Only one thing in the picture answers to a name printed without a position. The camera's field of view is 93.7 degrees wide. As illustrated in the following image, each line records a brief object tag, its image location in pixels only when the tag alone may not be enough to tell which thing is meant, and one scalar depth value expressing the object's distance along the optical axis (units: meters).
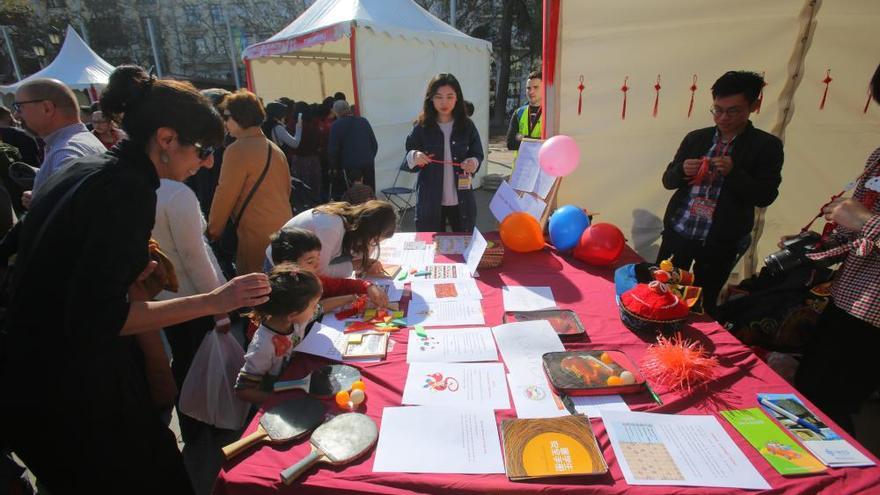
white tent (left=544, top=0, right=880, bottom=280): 2.58
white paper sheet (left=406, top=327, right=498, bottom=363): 1.40
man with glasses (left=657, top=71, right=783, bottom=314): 1.98
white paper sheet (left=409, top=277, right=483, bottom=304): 1.84
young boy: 1.75
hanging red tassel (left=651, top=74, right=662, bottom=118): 3.00
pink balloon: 2.42
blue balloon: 2.28
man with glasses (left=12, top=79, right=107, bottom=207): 2.06
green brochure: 0.98
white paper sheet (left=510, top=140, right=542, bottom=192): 2.69
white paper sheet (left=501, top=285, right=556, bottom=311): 1.76
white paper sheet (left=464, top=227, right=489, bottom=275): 2.04
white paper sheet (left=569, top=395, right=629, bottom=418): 1.16
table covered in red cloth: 0.94
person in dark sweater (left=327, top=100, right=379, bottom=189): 4.62
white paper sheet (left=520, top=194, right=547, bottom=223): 2.56
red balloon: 2.10
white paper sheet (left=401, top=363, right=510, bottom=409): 1.21
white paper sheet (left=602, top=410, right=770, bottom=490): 0.95
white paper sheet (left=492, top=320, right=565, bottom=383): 1.35
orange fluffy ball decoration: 1.27
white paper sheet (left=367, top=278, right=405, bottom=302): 1.86
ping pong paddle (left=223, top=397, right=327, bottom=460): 1.05
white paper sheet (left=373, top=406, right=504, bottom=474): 1.00
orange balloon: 2.31
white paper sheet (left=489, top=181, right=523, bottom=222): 2.62
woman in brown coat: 2.33
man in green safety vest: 4.16
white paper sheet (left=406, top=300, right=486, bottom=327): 1.64
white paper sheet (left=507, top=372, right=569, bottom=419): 1.16
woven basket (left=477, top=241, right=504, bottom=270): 2.12
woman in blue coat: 2.81
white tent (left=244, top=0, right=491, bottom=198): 5.01
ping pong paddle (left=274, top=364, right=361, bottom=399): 1.24
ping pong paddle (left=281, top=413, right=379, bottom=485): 0.99
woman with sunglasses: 0.91
